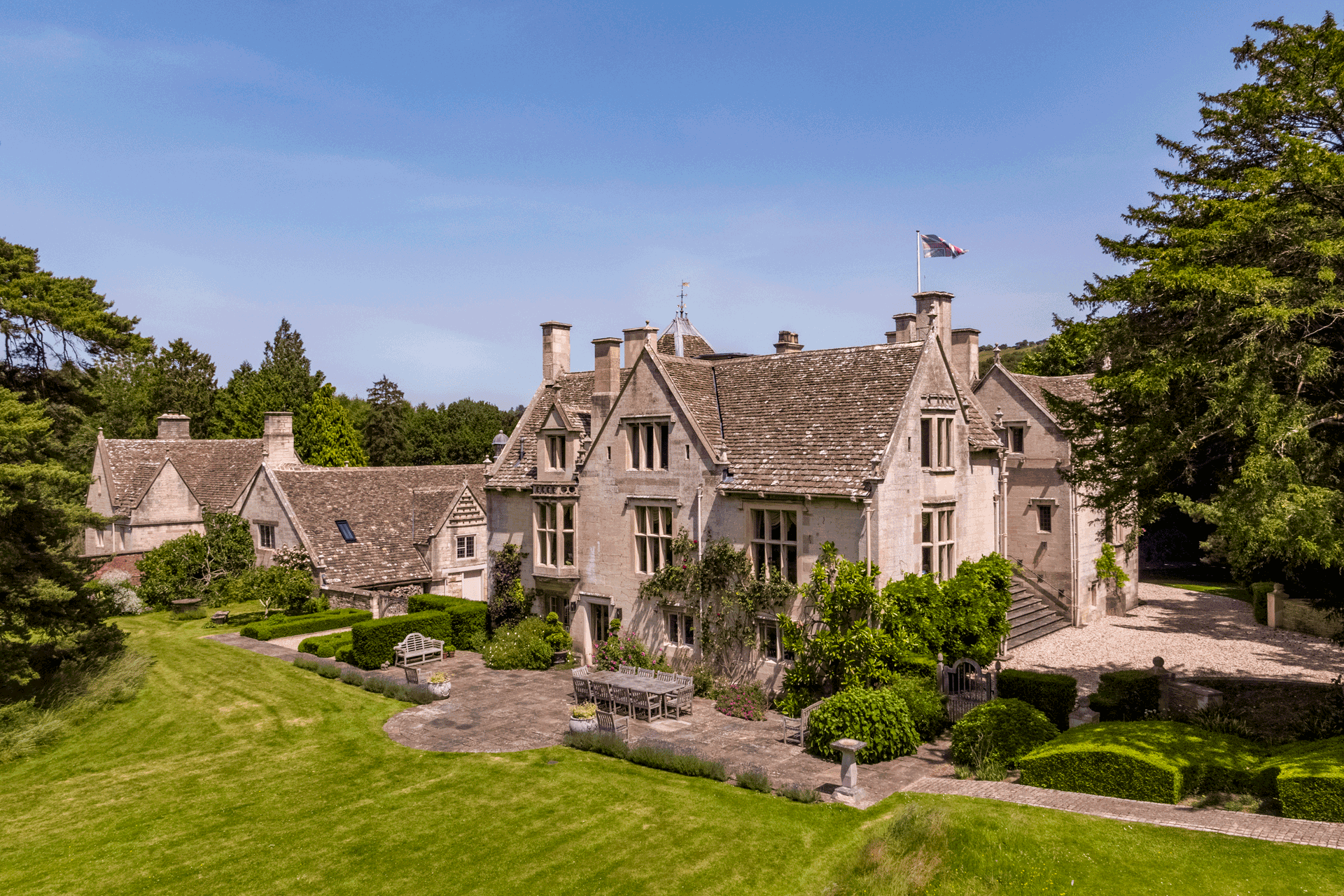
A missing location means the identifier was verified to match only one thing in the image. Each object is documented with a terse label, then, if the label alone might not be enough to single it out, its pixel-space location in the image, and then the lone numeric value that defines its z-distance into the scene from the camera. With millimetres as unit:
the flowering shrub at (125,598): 43500
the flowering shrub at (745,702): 25344
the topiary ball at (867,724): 21391
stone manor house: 26234
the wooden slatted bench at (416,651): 32375
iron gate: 24141
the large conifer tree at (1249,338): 16922
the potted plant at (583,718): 23594
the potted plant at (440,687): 28266
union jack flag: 33094
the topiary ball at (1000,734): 19938
